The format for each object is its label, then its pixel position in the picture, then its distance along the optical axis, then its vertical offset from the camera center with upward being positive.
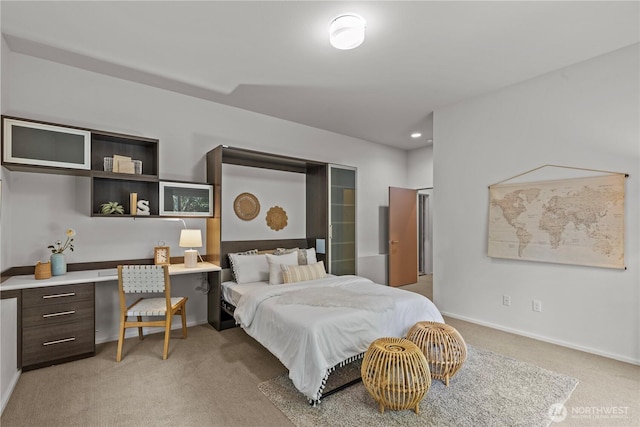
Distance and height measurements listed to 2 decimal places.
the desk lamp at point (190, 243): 3.61 -0.30
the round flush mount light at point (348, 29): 2.42 +1.51
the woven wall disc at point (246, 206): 4.33 +0.17
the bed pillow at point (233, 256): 3.91 -0.50
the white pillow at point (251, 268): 3.85 -0.65
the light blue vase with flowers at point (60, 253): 2.98 -0.35
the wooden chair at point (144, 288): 2.95 -0.69
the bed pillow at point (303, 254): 4.38 -0.54
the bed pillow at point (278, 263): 3.75 -0.59
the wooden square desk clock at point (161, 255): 3.61 -0.44
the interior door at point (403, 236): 6.12 -0.40
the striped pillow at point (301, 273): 3.68 -0.69
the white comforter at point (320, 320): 2.24 -0.88
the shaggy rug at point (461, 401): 2.04 -1.36
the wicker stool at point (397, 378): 2.05 -1.09
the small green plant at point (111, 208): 3.24 +0.11
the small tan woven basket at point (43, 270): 2.81 -0.49
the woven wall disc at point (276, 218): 4.67 -0.01
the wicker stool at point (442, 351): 2.43 -1.08
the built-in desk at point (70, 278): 2.61 -0.57
